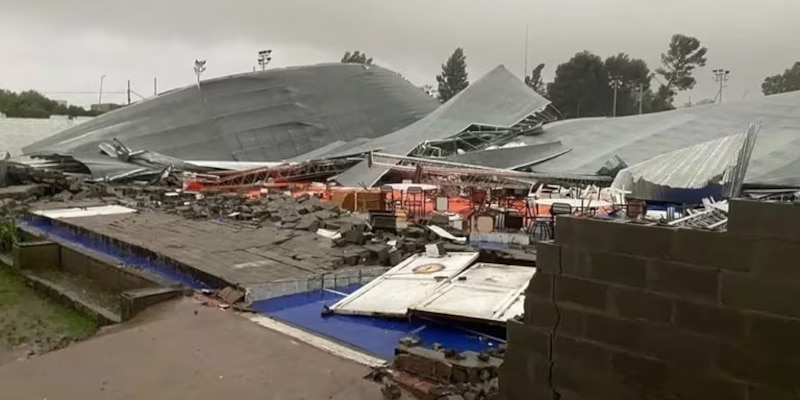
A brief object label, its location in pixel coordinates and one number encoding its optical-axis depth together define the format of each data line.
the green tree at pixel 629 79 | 64.19
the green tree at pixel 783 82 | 66.56
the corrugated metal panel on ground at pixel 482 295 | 6.25
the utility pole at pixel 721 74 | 57.31
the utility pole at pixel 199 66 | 56.22
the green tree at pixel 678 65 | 71.88
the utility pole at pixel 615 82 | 58.77
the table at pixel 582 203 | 12.11
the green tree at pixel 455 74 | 79.56
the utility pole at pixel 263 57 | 52.19
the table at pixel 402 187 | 15.72
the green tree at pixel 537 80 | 80.69
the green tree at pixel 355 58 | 86.69
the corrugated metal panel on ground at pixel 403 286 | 6.97
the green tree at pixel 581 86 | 61.72
